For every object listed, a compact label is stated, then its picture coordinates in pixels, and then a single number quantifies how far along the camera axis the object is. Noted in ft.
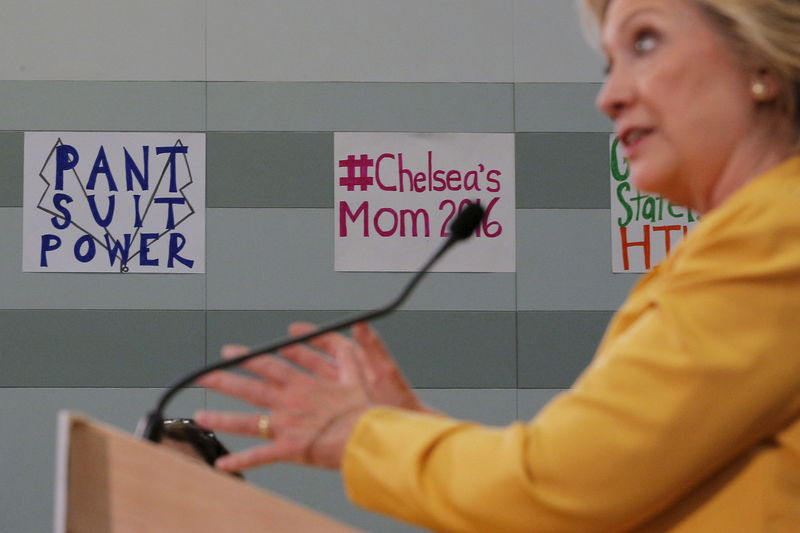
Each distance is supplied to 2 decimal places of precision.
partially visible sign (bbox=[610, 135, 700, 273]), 22.97
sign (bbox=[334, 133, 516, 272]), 22.71
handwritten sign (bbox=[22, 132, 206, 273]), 22.45
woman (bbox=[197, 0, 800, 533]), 5.38
